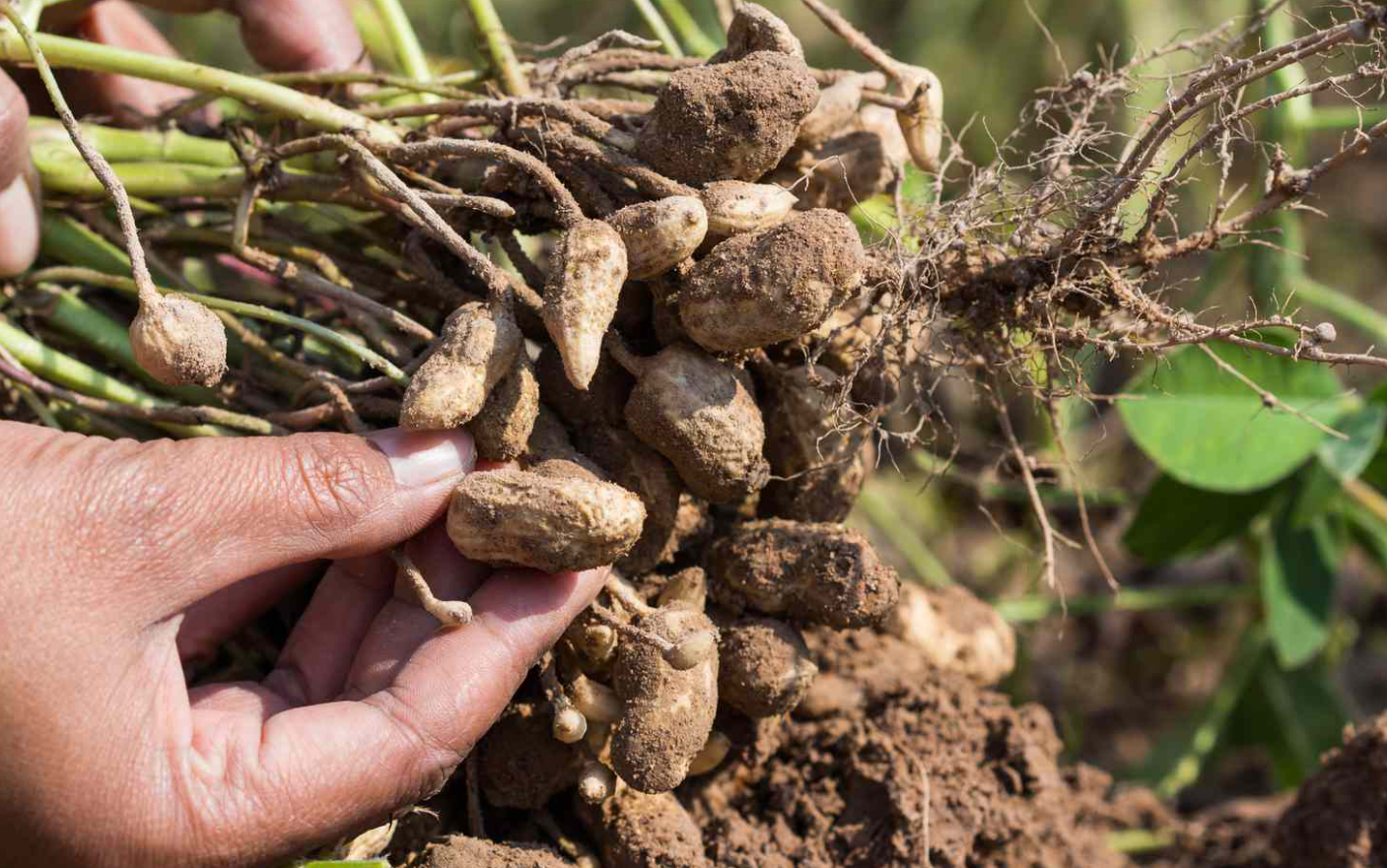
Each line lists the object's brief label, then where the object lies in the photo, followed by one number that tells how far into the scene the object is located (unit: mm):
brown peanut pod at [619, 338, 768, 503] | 362
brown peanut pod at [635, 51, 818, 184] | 360
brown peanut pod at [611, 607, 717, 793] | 358
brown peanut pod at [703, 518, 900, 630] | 374
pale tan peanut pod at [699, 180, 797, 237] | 361
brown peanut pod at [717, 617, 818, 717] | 371
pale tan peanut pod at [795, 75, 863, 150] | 384
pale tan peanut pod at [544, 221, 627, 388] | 346
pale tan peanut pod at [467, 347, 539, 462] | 360
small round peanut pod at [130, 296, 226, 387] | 344
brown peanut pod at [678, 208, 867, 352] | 352
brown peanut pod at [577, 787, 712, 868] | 371
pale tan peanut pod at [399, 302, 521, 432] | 350
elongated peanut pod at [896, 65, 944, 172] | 391
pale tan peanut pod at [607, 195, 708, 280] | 351
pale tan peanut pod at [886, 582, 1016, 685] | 429
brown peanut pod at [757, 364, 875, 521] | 385
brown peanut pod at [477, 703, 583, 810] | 379
